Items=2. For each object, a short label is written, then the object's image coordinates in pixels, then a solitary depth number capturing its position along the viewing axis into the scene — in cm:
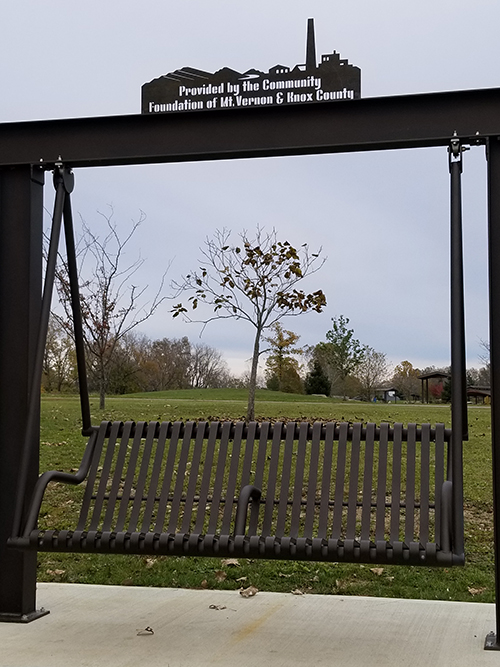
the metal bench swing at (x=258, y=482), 282
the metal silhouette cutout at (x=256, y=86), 331
